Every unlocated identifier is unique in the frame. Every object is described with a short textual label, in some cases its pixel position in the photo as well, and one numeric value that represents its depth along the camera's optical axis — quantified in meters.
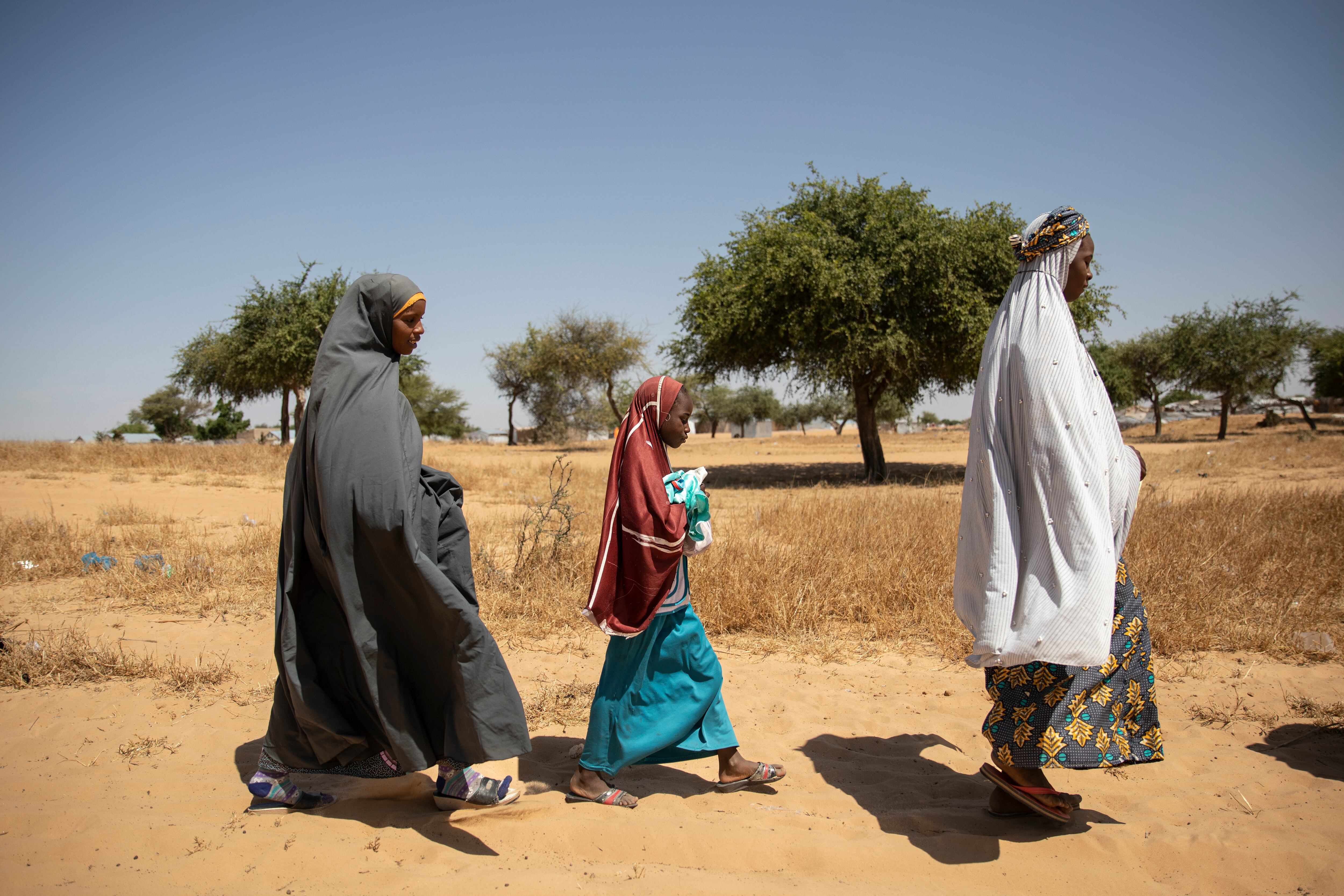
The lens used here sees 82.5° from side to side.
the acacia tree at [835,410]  56.94
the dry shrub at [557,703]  3.73
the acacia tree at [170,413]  54.53
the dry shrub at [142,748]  3.17
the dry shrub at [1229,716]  3.58
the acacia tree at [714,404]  63.41
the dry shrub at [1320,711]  3.54
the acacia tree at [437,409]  52.59
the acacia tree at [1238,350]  31.38
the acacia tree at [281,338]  24.16
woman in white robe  2.49
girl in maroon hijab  2.78
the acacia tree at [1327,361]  34.88
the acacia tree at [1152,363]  34.47
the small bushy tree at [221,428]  49.03
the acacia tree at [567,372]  38.66
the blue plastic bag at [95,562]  5.91
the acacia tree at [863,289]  14.84
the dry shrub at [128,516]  8.09
